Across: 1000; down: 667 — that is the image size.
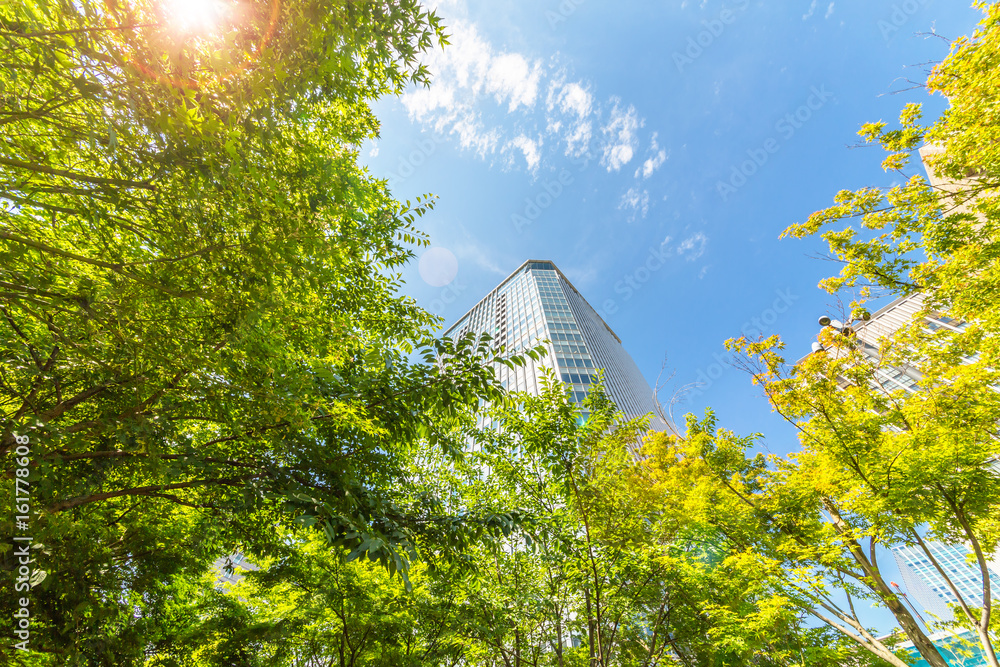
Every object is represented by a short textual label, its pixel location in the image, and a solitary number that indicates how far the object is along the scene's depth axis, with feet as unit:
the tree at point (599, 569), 20.88
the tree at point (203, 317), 8.54
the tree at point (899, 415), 19.25
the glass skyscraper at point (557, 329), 136.77
